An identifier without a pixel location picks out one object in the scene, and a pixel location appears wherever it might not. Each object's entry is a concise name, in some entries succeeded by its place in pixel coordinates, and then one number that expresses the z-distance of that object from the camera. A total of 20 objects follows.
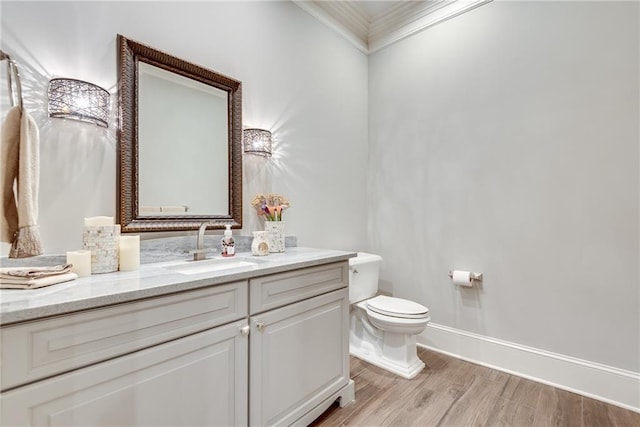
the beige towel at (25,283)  0.95
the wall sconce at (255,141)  1.99
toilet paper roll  2.28
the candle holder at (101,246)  1.21
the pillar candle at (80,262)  1.14
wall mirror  1.50
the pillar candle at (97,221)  1.25
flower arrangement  1.95
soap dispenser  1.73
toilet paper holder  2.29
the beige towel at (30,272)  0.96
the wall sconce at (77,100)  1.28
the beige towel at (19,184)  1.05
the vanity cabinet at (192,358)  0.82
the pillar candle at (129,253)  1.28
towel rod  1.16
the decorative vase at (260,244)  1.78
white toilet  2.08
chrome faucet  1.61
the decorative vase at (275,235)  1.88
